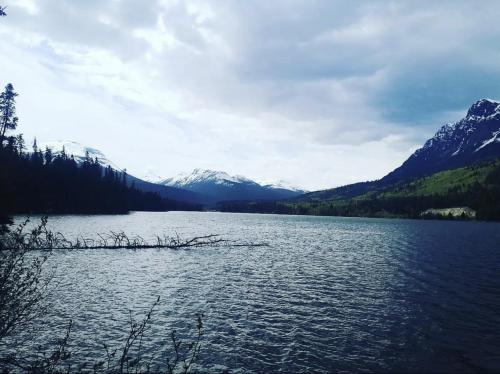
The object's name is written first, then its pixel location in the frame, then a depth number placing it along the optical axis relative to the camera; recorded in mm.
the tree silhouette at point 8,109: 107750
